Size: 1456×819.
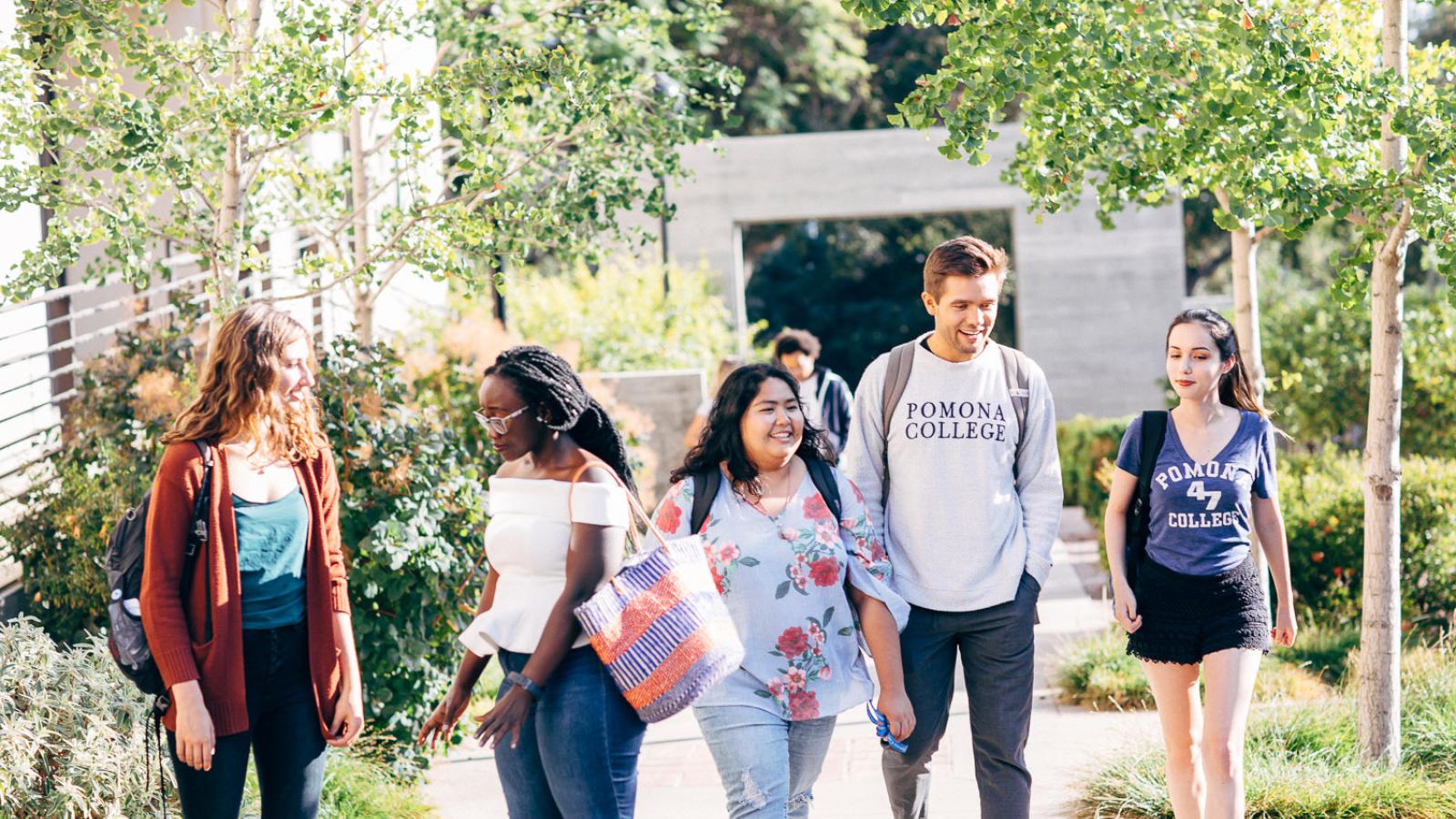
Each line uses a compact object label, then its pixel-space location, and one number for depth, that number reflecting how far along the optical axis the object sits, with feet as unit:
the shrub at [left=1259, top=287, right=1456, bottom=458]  36.32
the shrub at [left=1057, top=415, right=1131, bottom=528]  46.11
